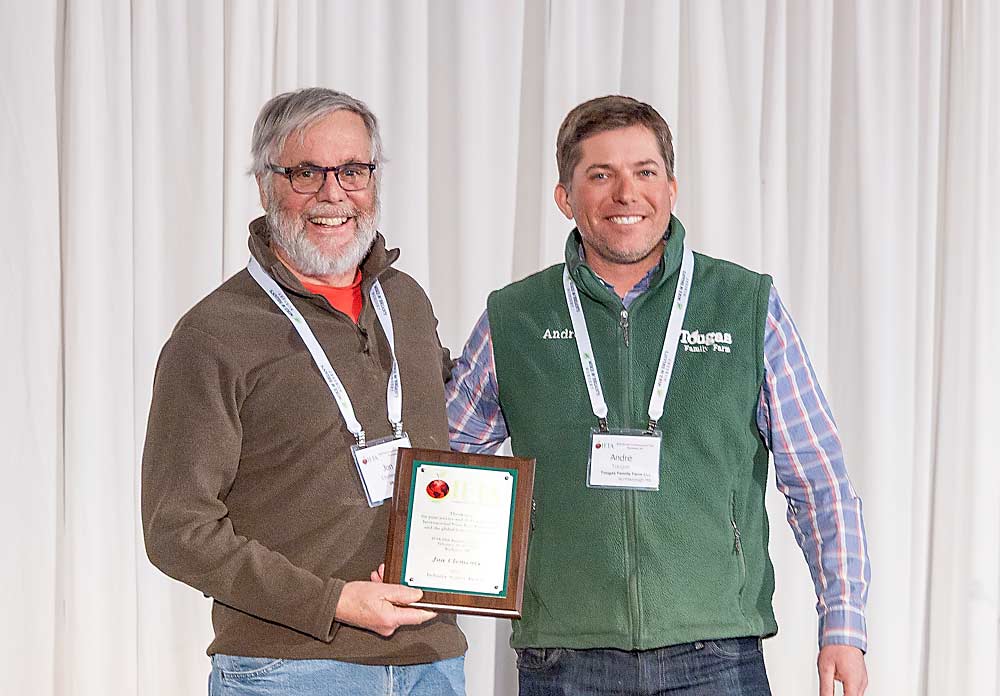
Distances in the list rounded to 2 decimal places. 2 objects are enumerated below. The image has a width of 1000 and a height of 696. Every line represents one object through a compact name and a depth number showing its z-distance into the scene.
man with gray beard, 3.35
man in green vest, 3.51
